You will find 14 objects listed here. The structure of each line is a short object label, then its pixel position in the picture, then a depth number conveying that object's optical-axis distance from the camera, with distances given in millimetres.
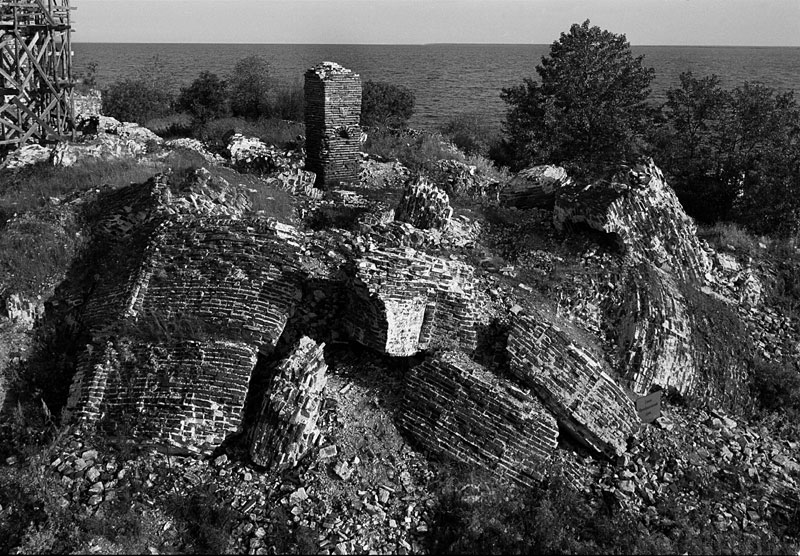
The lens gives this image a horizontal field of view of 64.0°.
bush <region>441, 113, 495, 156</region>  22795
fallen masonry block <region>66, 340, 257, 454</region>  7191
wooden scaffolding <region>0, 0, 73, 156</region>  15266
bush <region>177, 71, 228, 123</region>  23909
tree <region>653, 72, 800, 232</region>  13195
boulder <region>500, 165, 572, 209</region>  13250
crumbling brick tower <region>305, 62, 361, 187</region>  14023
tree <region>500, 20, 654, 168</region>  19750
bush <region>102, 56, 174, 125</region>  24031
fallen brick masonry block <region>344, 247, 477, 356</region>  7883
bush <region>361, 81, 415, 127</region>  23984
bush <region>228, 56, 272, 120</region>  24781
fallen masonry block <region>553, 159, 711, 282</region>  10195
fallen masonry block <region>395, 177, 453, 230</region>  10906
